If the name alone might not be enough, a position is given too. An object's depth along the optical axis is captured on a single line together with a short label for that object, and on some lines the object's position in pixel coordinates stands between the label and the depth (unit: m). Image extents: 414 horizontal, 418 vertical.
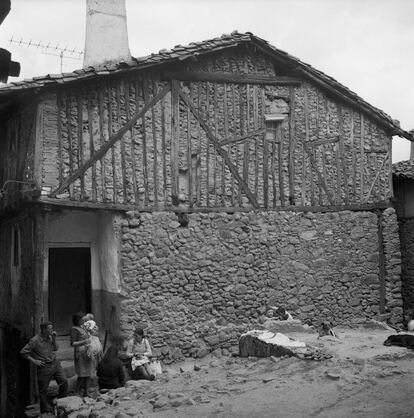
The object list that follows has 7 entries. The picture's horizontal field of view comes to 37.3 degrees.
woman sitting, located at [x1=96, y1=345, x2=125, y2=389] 10.48
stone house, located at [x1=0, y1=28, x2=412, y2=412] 12.28
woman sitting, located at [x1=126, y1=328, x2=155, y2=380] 11.22
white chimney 15.11
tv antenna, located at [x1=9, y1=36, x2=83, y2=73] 19.77
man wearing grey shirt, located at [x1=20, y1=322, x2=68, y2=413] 10.52
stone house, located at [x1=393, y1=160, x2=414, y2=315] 16.58
